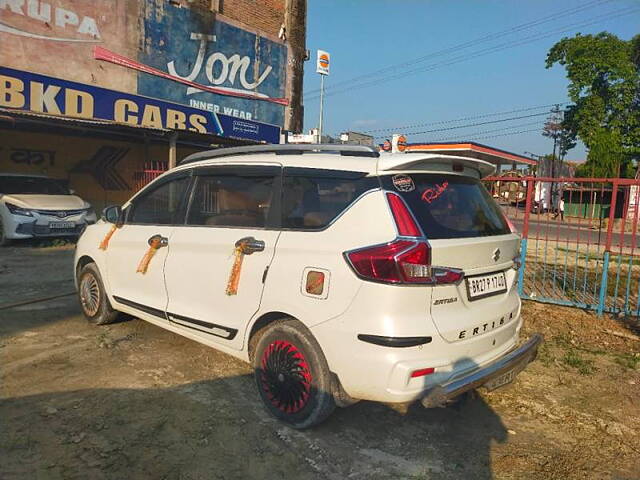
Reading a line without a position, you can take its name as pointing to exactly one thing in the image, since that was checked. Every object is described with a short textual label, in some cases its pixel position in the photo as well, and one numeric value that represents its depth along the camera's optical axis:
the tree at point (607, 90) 31.14
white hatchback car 9.90
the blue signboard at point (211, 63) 14.07
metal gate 6.10
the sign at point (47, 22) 11.19
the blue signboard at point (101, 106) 11.09
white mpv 2.69
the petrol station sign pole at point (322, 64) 18.91
